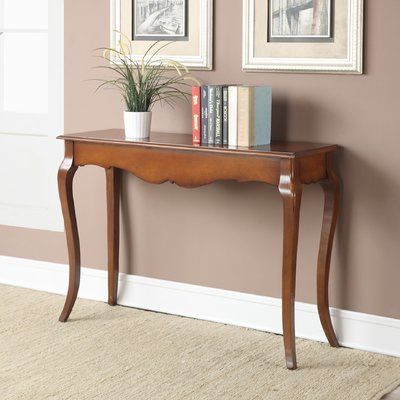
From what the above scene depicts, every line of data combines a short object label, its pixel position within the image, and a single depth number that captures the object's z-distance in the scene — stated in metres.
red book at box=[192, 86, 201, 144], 5.38
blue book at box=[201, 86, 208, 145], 5.34
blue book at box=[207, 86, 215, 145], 5.31
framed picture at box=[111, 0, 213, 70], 5.71
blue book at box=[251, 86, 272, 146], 5.21
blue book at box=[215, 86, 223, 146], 5.28
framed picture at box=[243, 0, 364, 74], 5.19
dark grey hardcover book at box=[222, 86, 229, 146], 5.26
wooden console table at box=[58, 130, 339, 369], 4.94
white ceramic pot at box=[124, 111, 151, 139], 5.57
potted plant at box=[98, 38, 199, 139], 5.60
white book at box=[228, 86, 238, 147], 5.20
